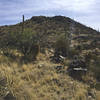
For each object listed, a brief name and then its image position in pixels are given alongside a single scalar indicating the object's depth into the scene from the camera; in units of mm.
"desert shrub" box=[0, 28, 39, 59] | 12203
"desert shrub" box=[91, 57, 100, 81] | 7980
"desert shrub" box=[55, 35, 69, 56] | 14878
